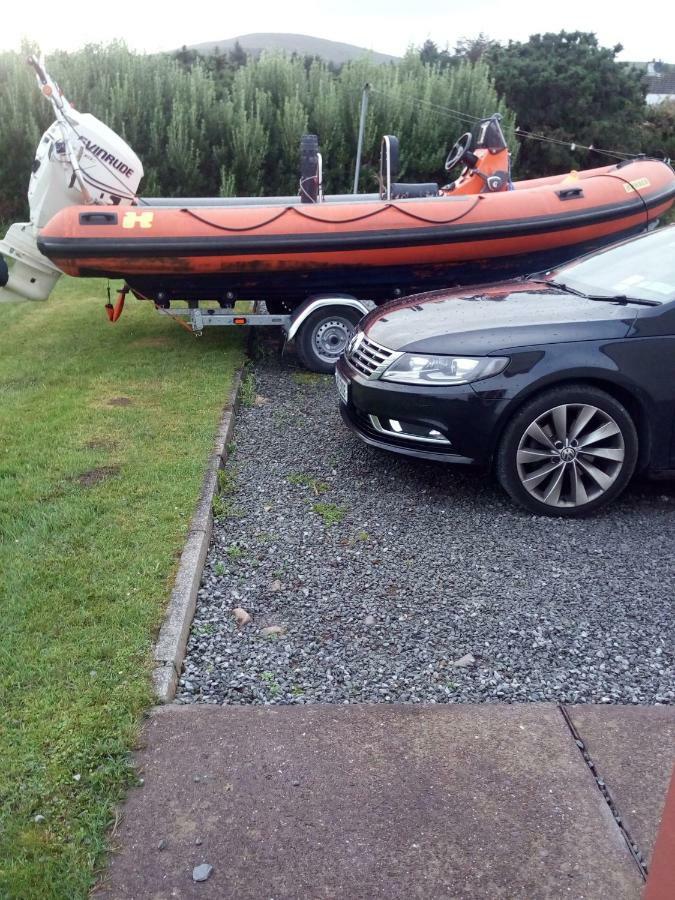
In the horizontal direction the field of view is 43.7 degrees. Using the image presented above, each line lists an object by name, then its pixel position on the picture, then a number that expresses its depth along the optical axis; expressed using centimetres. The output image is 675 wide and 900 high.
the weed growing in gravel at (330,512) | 459
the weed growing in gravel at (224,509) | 463
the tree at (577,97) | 1958
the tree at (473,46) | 2589
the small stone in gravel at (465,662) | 334
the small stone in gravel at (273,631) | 356
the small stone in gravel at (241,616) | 364
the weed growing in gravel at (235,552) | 420
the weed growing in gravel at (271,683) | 319
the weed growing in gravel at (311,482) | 498
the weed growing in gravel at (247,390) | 671
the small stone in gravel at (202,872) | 234
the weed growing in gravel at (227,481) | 499
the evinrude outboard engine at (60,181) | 734
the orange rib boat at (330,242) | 692
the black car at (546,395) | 448
